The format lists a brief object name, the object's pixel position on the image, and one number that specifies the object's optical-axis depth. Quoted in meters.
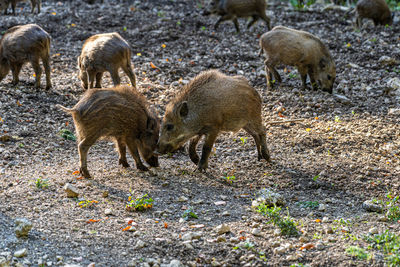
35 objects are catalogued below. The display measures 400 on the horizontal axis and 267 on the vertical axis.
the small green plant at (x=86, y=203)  10.62
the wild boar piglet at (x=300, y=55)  19.56
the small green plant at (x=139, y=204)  10.60
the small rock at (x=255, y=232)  9.58
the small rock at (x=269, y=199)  10.80
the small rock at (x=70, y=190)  10.94
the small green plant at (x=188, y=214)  10.47
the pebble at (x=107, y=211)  10.35
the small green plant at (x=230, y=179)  12.66
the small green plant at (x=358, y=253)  8.49
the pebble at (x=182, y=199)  11.26
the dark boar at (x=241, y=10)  27.37
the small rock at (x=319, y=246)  9.04
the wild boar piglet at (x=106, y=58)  17.52
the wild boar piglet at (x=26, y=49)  18.33
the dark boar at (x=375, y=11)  28.67
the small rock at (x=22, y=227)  9.00
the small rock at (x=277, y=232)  9.56
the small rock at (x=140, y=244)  9.05
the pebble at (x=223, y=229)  9.63
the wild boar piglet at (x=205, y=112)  13.05
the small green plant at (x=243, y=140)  15.43
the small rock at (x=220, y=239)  9.31
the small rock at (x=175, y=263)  8.46
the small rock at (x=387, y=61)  21.09
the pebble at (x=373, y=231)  9.61
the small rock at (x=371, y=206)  11.01
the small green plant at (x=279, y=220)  9.64
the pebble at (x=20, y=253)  8.49
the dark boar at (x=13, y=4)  27.60
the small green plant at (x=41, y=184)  11.38
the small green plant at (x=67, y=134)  15.48
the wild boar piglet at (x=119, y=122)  12.37
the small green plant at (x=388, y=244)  8.28
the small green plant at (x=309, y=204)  11.27
